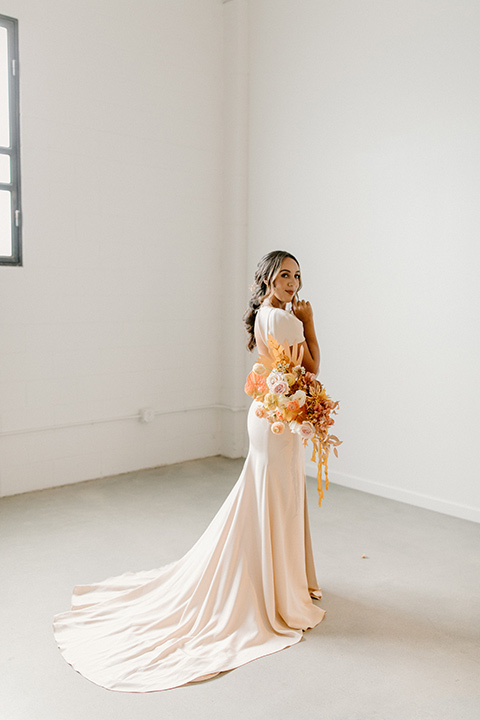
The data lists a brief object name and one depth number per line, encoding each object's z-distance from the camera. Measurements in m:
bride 2.88
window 4.94
